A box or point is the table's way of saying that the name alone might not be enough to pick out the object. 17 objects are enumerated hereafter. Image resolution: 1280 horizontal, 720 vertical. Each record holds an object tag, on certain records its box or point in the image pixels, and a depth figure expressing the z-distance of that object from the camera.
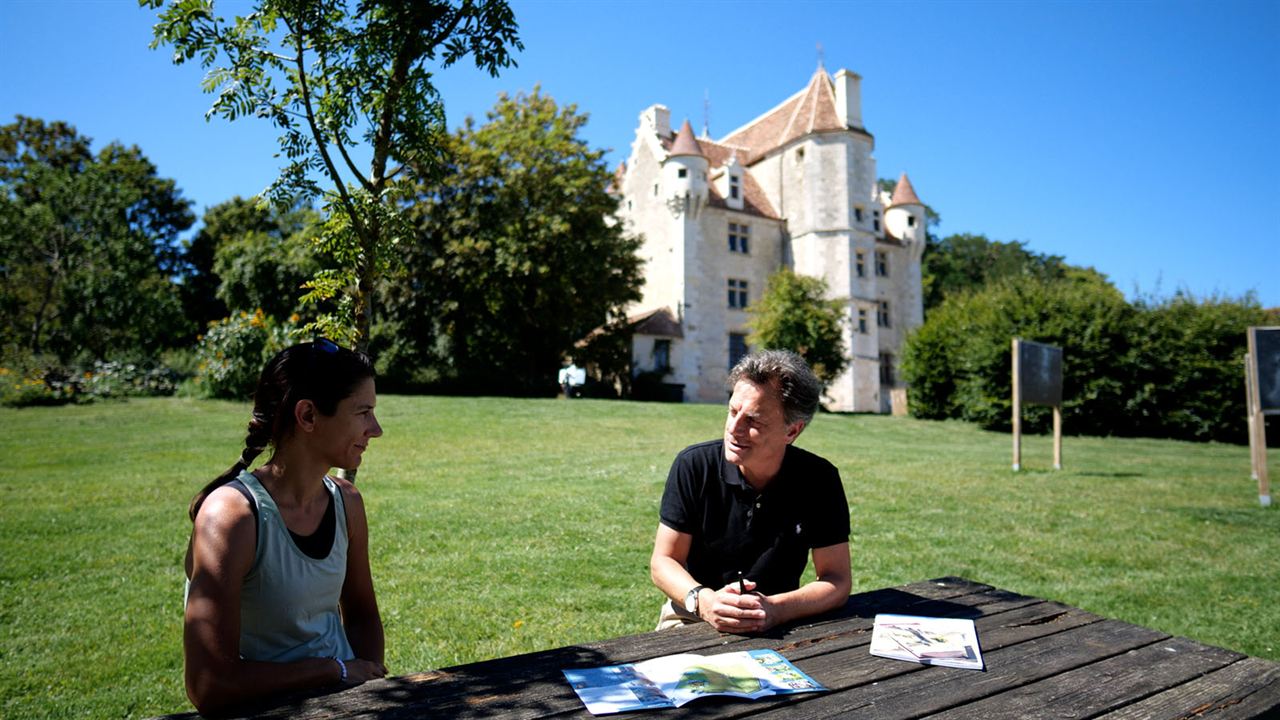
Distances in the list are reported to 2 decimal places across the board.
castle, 39.97
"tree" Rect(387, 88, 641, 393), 31.02
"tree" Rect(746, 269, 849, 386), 33.97
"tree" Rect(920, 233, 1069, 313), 65.00
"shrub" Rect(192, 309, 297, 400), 22.11
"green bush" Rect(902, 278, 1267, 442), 26.28
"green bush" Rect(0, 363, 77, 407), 21.22
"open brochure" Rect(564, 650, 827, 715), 2.06
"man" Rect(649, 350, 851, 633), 3.31
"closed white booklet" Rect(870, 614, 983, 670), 2.45
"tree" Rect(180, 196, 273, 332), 44.78
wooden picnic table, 2.02
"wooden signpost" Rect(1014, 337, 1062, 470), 13.80
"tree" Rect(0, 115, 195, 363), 31.08
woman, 2.18
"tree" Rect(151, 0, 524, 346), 3.73
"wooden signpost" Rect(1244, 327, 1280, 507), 10.93
